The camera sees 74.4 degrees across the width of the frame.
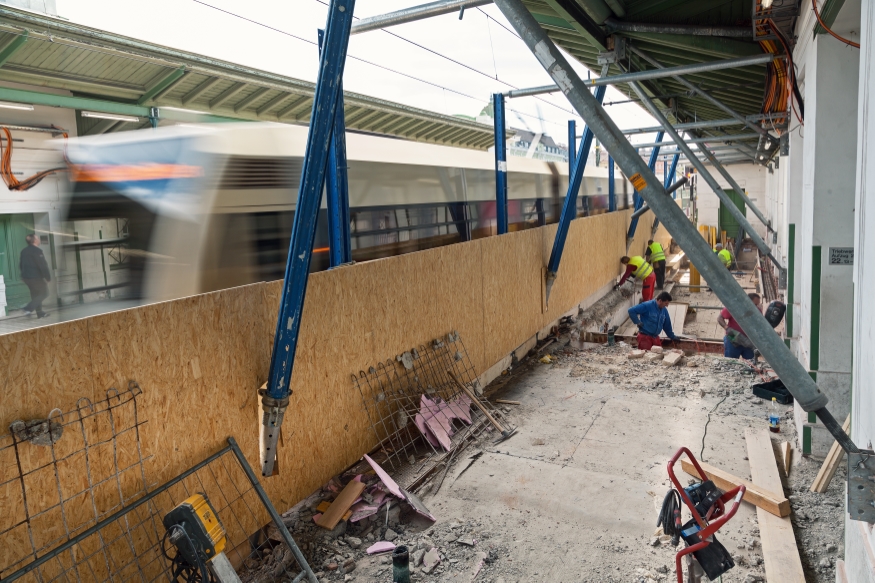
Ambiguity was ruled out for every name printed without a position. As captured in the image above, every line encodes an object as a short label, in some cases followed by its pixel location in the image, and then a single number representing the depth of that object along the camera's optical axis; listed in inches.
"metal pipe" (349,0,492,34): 220.7
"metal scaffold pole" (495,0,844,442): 95.0
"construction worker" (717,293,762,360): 322.0
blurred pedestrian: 177.5
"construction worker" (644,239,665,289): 711.7
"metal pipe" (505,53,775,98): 229.3
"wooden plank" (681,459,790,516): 174.9
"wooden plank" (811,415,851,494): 187.3
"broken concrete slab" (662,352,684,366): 336.5
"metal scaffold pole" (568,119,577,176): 477.4
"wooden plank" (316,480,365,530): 178.2
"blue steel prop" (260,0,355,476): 163.6
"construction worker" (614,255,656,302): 547.2
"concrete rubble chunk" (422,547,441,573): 159.0
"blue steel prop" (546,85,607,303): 390.0
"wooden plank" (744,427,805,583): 148.3
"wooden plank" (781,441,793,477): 211.2
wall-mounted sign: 188.7
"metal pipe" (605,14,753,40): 237.6
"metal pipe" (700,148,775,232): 429.4
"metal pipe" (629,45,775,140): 305.5
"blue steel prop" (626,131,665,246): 688.2
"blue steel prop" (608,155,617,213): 655.8
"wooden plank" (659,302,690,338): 546.9
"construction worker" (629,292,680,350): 380.5
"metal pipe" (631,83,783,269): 358.9
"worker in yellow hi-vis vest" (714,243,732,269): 594.4
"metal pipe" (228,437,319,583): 150.3
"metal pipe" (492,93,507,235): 346.0
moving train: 176.6
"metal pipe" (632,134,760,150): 397.4
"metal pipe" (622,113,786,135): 317.1
